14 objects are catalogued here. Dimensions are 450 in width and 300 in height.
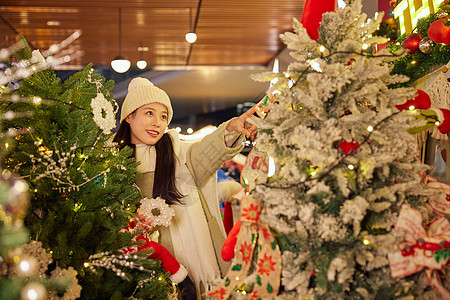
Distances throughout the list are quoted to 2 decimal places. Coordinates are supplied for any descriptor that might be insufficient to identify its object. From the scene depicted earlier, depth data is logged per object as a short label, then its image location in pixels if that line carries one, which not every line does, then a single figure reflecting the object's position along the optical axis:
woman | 2.39
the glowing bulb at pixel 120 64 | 6.91
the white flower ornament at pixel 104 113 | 1.91
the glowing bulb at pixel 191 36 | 6.89
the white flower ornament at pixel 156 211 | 2.18
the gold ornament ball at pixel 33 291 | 1.30
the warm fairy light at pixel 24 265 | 1.32
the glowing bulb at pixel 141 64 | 8.05
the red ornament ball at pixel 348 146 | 1.45
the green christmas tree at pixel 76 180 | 1.69
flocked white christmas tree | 1.34
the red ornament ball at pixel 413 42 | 1.97
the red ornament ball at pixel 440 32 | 1.71
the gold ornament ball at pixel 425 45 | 1.91
